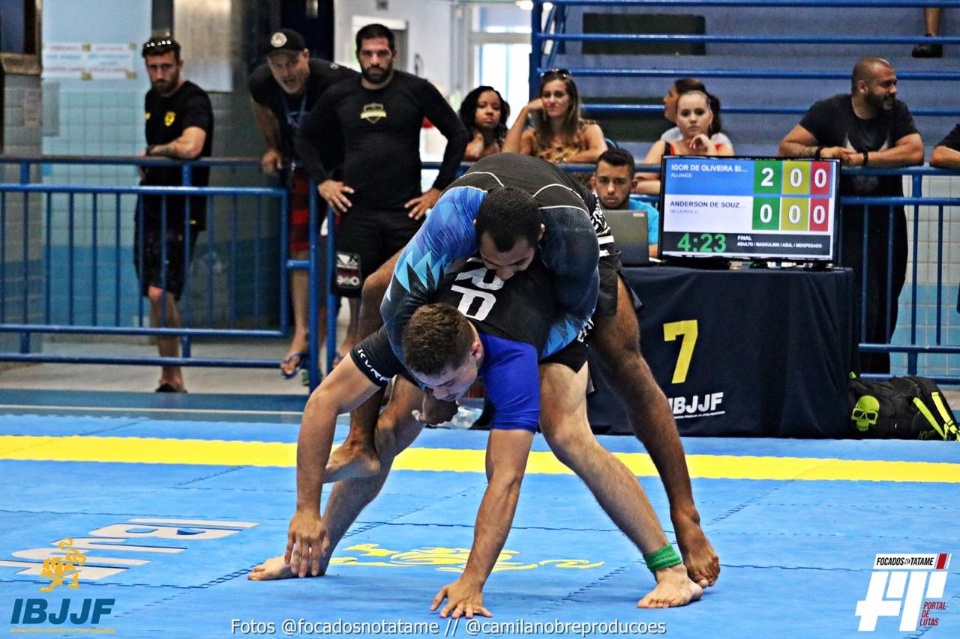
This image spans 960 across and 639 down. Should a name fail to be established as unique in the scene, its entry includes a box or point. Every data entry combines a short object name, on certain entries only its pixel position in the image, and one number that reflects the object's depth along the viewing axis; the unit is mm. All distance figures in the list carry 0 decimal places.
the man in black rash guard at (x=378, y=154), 14080
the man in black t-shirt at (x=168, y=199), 15608
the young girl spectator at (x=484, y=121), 15959
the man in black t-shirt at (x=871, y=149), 14405
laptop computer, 13203
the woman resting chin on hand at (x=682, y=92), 14931
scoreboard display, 13554
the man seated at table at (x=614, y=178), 13215
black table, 13416
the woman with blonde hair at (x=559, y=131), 14531
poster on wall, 20631
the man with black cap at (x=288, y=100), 14606
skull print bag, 13666
